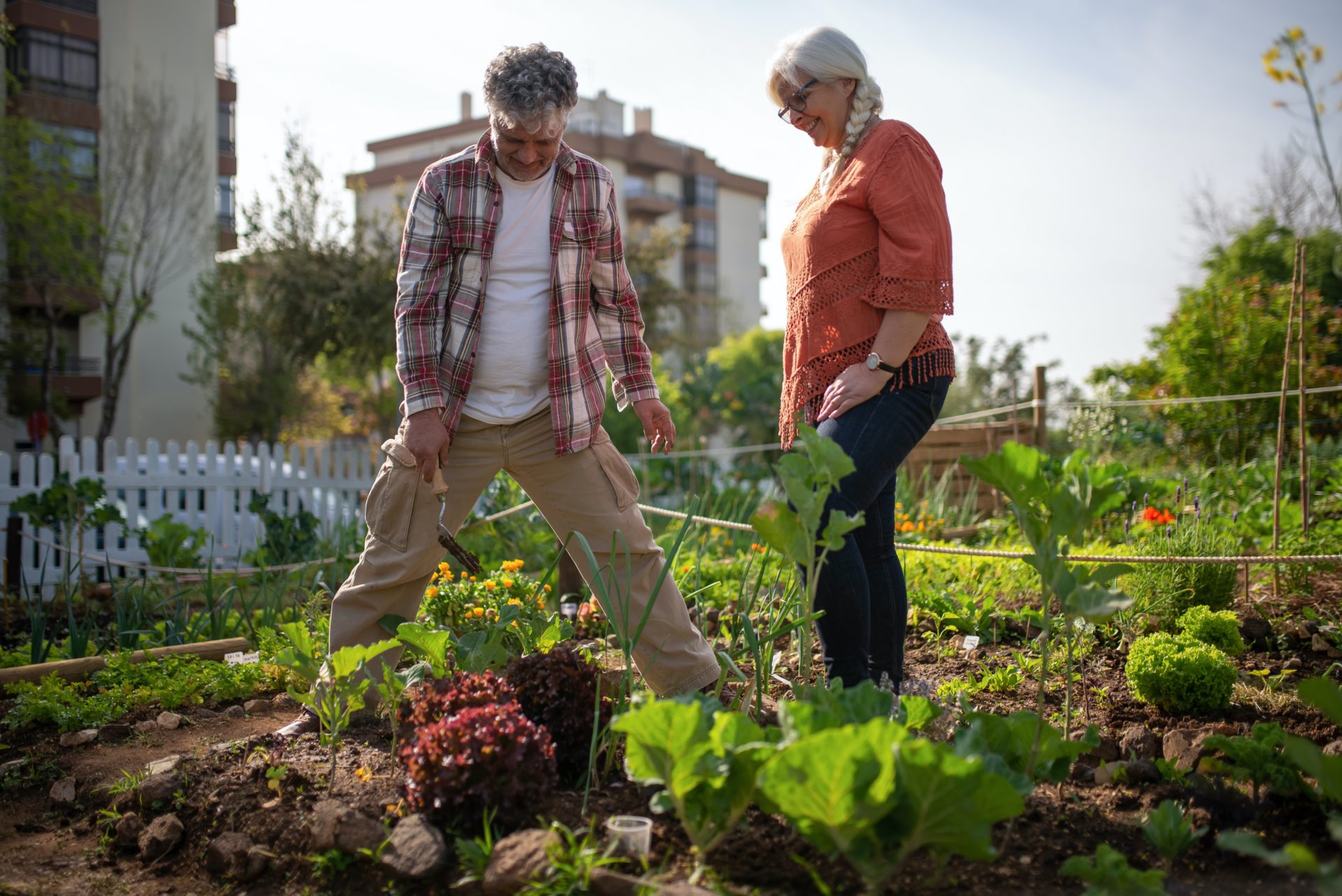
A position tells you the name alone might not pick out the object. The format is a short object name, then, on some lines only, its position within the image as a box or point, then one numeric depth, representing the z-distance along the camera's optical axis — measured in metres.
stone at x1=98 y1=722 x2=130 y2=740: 2.58
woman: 1.96
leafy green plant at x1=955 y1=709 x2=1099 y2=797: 1.48
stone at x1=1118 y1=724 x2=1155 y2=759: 1.91
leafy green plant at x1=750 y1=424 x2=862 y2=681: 1.53
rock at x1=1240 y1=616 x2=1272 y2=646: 2.92
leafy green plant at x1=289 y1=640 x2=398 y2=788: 1.72
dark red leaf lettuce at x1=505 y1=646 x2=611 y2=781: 1.80
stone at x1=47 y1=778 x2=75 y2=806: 2.12
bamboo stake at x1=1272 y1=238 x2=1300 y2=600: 3.50
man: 2.27
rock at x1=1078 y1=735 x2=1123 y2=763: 1.95
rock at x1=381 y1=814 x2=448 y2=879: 1.43
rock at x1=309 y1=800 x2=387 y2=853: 1.56
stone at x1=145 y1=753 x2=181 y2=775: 2.08
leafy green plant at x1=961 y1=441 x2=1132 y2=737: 1.40
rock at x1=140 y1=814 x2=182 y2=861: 1.79
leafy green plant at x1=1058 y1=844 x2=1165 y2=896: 1.24
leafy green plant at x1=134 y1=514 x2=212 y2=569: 5.67
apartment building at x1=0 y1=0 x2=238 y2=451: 19.28
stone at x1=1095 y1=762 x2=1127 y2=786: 1.76
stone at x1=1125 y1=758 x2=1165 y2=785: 1.74
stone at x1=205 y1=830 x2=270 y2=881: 1.64
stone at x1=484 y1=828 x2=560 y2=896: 1.35
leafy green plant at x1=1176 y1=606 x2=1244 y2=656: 2.67
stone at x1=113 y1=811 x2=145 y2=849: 1.86
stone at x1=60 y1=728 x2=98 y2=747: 2.51
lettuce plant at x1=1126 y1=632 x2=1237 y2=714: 2.20
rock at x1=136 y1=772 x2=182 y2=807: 1.95
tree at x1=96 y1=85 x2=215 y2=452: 17.73
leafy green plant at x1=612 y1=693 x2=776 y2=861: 1.29
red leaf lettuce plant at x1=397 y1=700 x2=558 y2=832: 1.50
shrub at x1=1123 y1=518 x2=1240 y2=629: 3.05
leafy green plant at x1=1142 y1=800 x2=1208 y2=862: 1.42
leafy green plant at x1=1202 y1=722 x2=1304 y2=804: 1.57
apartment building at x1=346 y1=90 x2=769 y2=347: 35.25
